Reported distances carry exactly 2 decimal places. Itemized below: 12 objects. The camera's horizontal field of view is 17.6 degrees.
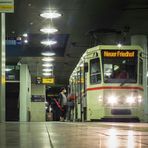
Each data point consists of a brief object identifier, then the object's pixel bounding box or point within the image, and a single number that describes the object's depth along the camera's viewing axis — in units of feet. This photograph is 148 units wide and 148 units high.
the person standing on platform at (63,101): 94.32
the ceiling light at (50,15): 71.01
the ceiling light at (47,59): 114.31
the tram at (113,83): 66.90
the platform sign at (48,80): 146.10
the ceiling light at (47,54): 108.78
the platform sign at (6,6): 51.57
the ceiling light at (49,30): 85.14
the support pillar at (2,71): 57.57
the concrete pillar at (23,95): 113.50
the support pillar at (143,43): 90.24
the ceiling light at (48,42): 100.25
